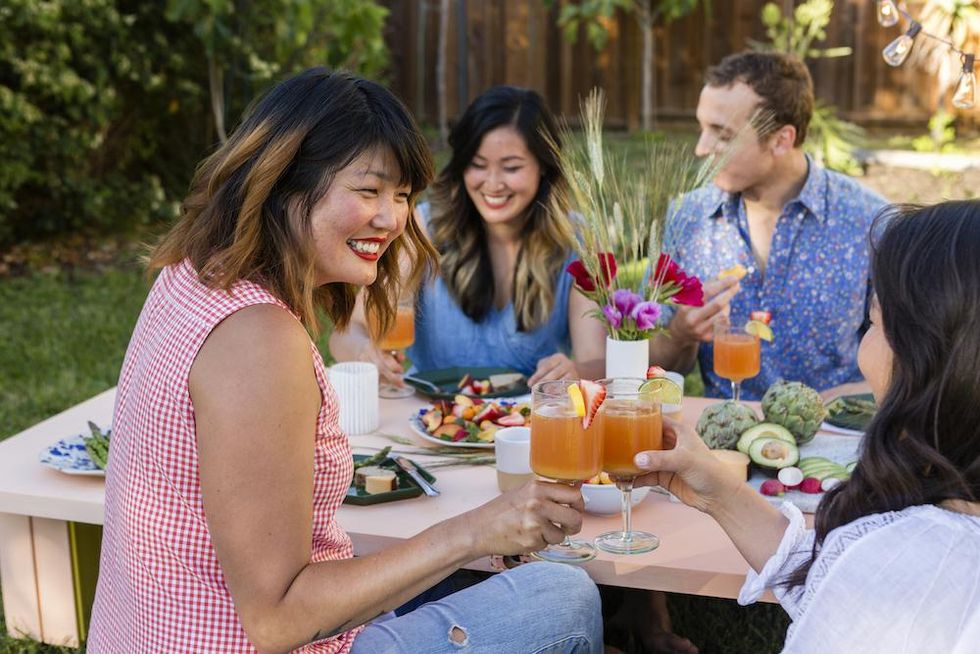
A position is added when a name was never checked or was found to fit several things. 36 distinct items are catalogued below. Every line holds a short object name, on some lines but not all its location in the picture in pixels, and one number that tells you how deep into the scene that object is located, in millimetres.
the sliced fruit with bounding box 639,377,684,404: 2010
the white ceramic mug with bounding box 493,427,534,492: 2332
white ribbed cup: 2732
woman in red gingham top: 1667
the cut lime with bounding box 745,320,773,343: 2795
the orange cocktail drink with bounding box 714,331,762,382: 2928
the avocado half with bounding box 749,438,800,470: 2434
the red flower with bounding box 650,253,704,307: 2736
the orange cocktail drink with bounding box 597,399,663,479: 1995
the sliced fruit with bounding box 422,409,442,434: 2697
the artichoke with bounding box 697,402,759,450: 2557
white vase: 2738
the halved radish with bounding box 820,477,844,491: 2330
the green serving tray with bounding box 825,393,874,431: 2750
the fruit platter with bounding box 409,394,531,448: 2645
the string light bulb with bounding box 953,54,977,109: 2885
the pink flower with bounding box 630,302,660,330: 2680
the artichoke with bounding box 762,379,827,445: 2609
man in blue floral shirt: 3742
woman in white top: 1427
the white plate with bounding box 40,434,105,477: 2445
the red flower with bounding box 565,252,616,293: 2713
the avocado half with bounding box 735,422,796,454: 2510
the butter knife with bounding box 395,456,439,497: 2346
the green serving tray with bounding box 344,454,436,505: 2293
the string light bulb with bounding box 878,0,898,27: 3031
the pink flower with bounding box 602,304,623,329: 2713
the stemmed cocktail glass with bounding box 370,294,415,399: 3229
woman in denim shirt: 3549
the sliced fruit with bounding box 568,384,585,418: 1921
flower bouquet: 2682
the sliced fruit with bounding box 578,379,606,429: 1926
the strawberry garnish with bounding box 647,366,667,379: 2148
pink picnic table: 2047
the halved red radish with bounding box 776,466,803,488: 2346
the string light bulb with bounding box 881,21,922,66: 2941
